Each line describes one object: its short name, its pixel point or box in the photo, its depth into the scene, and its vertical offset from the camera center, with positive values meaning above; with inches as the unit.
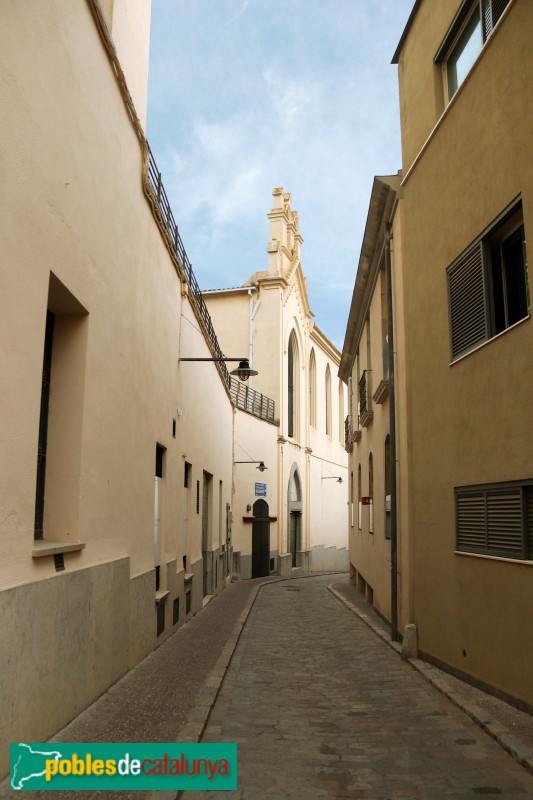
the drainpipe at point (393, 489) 404.5 +18.3
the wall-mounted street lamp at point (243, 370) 520.4 +107.6
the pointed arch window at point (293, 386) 1307.8 +243.4
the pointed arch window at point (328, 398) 1606.3 +271.1
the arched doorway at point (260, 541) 1079.0 -28.4
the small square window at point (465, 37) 310.0 +221.2
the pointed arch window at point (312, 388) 1468.5 +271.5
